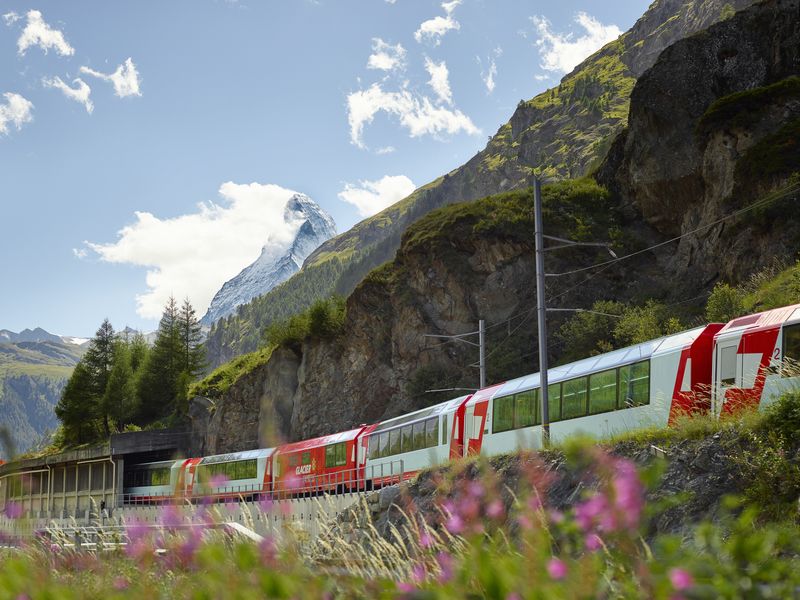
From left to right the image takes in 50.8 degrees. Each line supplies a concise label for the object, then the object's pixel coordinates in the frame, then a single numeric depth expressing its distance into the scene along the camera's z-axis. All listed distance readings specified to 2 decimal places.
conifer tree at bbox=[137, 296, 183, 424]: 101.44
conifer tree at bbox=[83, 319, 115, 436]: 98.50
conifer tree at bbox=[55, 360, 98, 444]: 97.06
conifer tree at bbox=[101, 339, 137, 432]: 94.38
